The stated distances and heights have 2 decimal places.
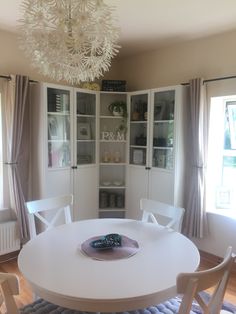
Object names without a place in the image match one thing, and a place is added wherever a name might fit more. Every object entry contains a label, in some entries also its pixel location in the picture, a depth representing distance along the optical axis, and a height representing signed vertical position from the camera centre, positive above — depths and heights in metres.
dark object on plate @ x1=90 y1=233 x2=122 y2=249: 1.64 -0.60
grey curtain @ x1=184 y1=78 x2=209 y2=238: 3.01 -0.13
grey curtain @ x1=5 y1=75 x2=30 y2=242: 2.90 +0.09
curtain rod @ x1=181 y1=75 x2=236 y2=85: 2.82 +0.73
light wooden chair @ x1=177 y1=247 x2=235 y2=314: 1.12 -0.59
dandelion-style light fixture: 1.50 +0.65
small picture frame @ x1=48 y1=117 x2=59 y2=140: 3.09 +0.19
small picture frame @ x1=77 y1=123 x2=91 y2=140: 3.43 +0.19
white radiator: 2.91 -1.01
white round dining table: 1.21 -0.65
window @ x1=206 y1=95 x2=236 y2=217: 3.10 -0.13
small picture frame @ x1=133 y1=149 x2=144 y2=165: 3.57 -0.14
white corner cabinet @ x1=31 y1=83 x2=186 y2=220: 3.09 -0.02
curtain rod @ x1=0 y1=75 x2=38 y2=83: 2.89 +0.73
